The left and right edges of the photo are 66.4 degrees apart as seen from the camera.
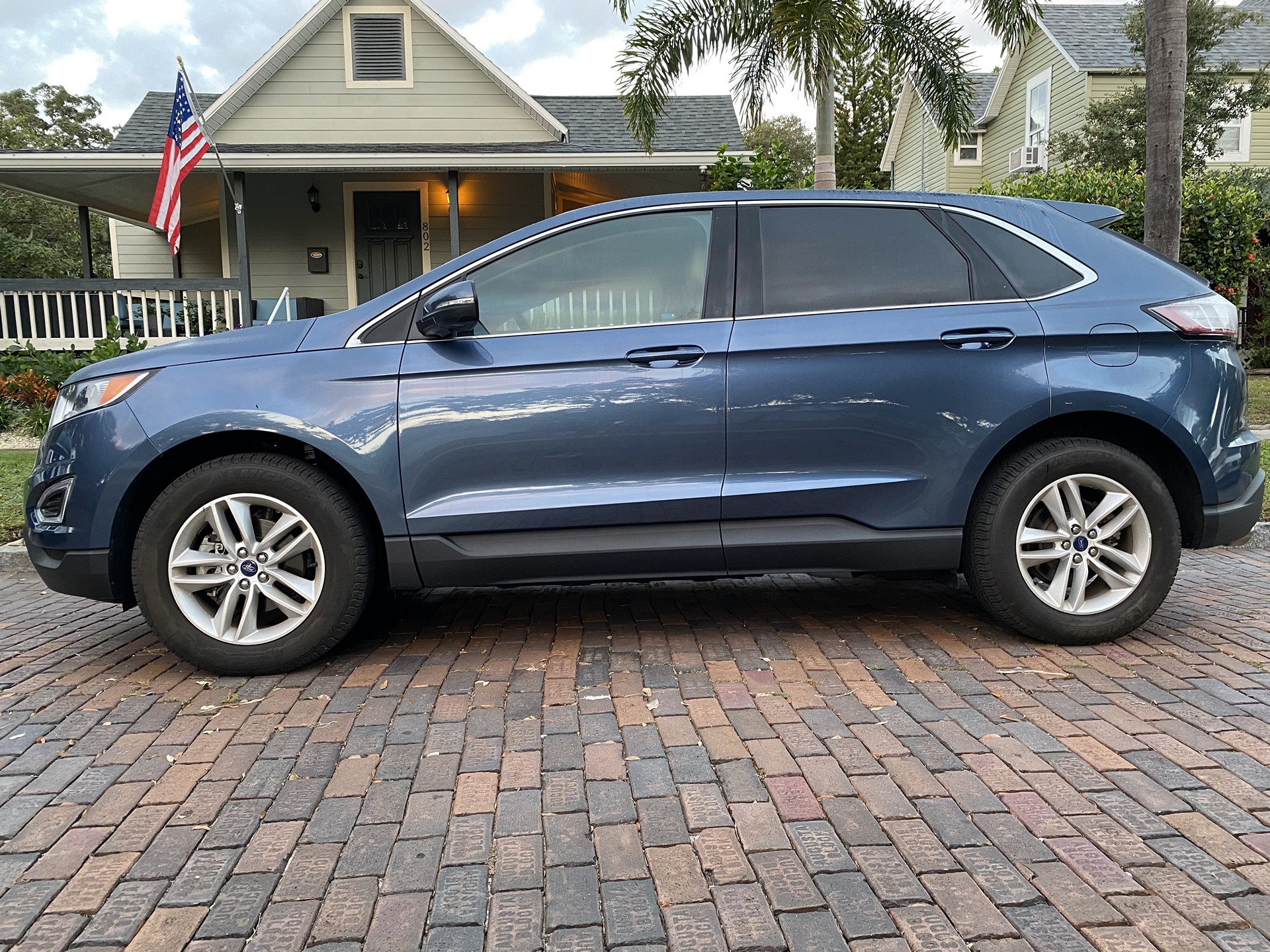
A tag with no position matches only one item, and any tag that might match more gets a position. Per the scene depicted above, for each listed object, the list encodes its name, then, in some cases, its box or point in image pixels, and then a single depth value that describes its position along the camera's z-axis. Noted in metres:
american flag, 11.22
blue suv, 3.69
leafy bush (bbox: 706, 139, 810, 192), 12.78
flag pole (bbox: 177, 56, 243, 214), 11.09
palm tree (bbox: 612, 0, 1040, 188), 11.16
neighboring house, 21.88
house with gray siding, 13.62
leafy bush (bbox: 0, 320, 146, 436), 11.00
